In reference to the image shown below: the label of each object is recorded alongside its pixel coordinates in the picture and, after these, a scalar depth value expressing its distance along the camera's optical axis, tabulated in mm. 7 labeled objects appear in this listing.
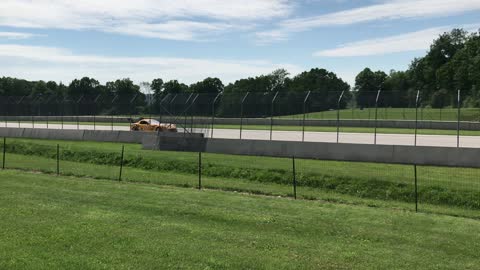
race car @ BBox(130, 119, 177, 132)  42656
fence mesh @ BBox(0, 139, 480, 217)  15680
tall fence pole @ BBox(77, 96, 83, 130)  44603
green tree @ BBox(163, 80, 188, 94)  146125
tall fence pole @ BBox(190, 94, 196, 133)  33738
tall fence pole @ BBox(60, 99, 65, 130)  46512
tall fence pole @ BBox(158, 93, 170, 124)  34012
